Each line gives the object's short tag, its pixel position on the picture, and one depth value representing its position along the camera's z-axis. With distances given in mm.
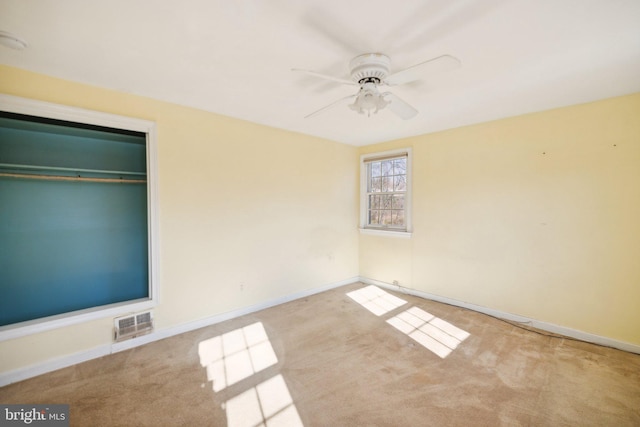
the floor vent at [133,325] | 2453
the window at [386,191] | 4102
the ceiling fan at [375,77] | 1680
